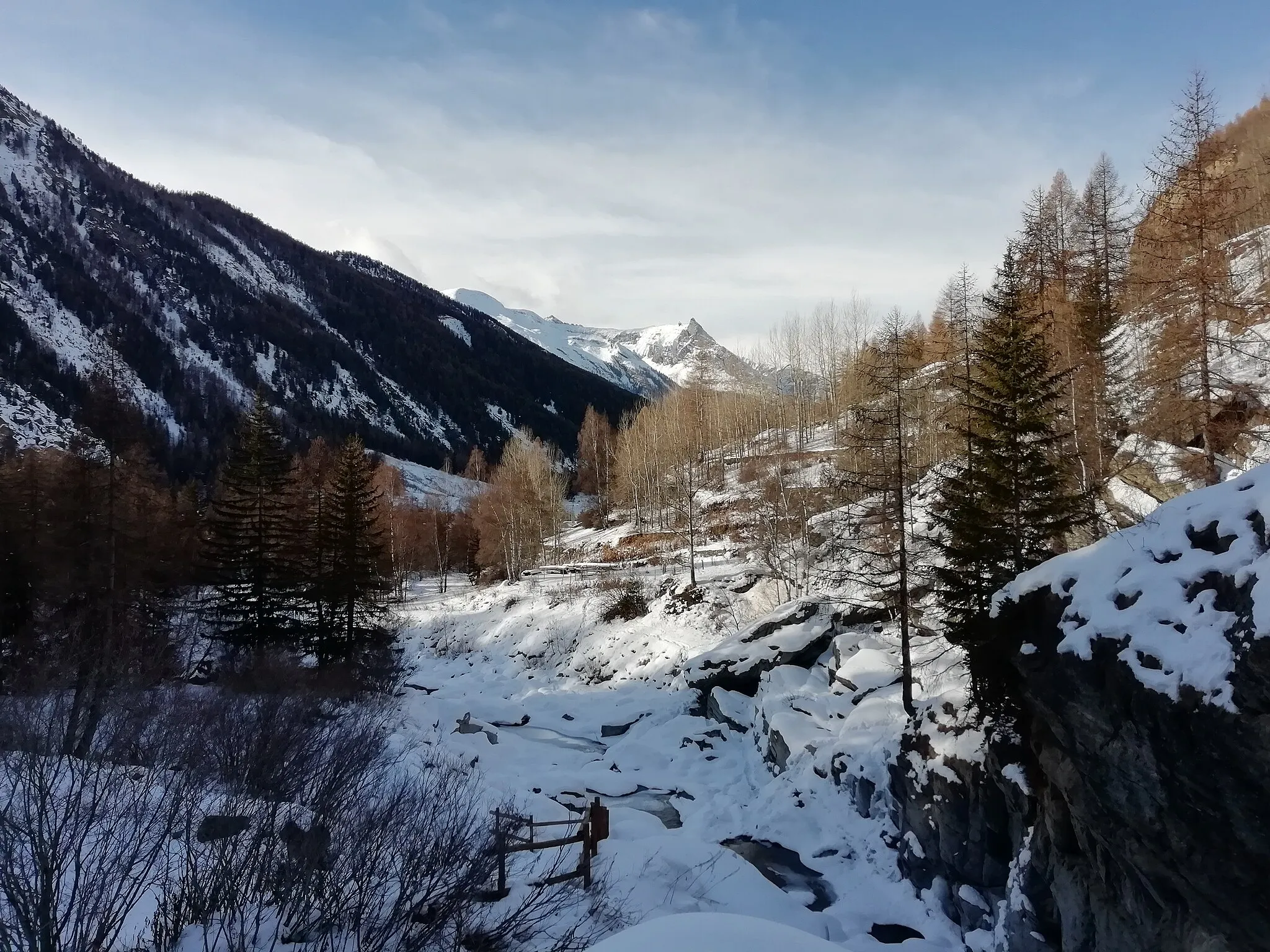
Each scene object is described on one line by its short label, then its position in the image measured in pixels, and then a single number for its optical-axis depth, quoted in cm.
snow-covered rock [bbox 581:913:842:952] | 439
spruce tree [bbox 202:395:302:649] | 2661
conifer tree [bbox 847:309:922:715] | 1557
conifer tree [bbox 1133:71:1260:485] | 1352
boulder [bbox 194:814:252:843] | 818
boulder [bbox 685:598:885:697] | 2192
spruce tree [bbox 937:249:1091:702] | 1295
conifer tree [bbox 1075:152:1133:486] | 2266
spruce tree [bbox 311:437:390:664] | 2747
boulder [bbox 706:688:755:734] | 2132
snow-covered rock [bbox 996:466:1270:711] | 621
